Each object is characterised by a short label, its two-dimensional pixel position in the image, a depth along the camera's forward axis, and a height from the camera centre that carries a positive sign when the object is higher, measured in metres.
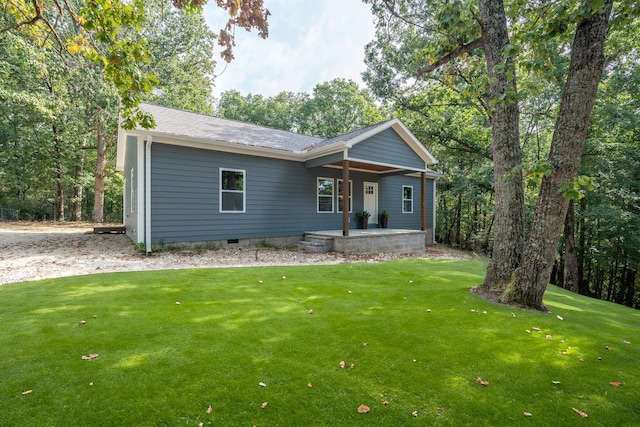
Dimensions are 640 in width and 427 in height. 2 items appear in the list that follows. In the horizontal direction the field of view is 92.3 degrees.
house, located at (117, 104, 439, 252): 8.73 +1.27
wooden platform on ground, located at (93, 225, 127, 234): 12.37 -0.66
